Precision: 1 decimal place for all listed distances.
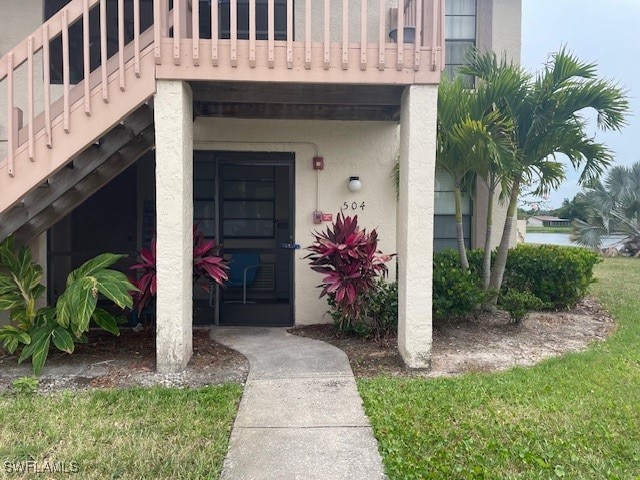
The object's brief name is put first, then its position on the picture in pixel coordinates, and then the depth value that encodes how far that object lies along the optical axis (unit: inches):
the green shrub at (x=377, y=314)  233.6
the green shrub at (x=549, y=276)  298.5
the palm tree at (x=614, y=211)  698.8
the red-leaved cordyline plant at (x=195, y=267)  211.0
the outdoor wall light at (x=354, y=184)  260.7
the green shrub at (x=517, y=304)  248.2
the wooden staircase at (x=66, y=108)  179.6
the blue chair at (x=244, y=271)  280.8
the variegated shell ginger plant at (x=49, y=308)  185.5
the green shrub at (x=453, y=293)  242.1
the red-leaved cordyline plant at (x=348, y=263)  220.4
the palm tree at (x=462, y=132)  225.8
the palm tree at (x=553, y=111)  235.5
